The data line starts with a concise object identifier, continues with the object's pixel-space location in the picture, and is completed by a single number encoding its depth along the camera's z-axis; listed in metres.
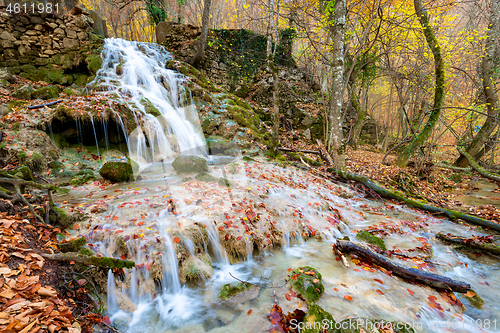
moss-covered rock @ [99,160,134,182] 5.80
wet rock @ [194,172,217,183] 6.05
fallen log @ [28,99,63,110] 7.16
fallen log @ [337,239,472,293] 3.09
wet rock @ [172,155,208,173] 6.87
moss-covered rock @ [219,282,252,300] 3.17
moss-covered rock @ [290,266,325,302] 3.04
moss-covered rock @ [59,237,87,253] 2.93
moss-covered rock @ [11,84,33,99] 7.93
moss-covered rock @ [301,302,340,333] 2.32
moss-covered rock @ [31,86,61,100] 8.15
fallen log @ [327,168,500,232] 5.19
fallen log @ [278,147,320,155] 10.36
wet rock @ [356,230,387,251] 4.26
